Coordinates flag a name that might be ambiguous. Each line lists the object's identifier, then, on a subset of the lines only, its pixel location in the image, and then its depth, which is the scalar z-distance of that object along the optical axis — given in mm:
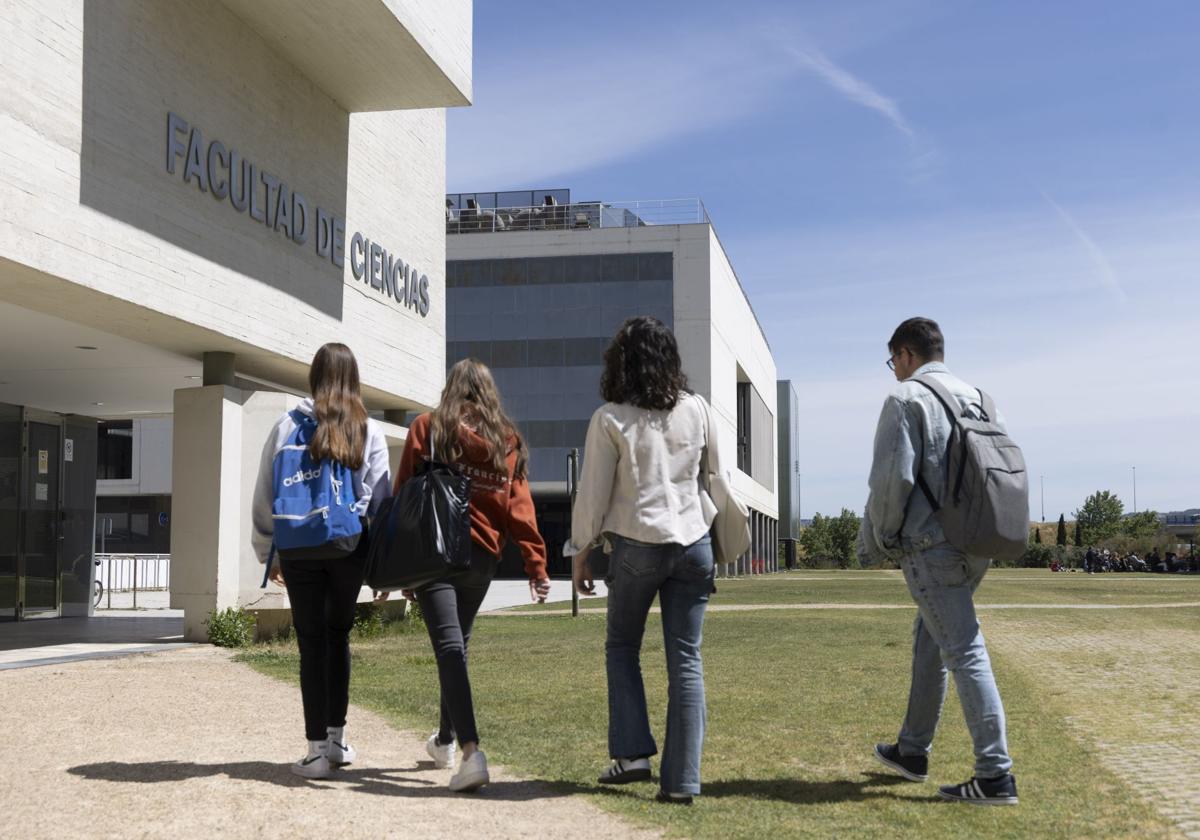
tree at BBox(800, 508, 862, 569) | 102062
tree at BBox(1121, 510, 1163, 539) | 102688
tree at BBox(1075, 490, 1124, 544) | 106500
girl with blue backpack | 5656
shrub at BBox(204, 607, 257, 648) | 13508
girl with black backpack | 5574
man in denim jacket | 5281
